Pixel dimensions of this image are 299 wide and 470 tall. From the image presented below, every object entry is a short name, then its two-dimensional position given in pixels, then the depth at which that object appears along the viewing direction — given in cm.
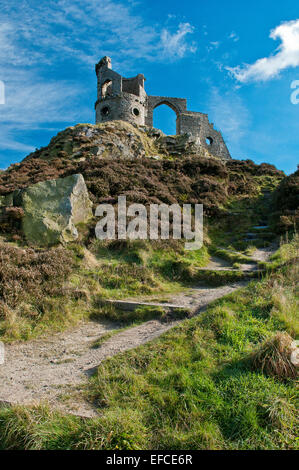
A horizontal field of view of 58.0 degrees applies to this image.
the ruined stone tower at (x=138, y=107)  3706
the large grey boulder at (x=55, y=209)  1026
